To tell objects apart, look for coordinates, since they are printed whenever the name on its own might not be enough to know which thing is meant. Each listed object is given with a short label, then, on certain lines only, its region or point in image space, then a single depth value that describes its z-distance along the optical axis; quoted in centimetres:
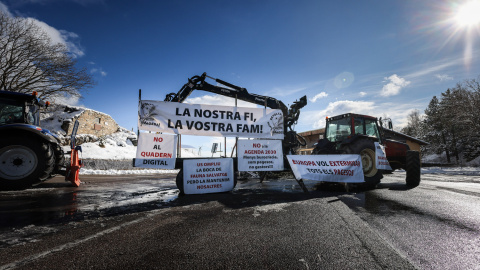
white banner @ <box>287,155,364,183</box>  590
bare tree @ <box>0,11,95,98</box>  1323
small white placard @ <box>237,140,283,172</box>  572
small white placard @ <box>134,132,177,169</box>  507
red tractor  691
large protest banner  543
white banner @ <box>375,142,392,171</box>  671
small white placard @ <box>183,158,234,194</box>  530
